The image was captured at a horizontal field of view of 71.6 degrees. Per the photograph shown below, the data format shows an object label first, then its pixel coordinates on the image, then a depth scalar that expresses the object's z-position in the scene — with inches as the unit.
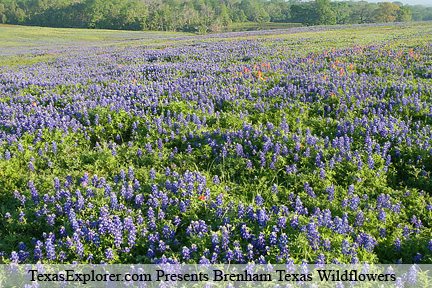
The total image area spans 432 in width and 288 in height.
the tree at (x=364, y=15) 4692.4
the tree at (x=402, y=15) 4493.1
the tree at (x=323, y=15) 4237.2
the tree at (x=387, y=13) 4389.8
